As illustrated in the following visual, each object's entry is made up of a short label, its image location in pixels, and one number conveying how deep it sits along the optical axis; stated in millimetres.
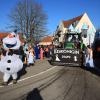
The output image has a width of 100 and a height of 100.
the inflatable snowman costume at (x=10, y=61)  4081
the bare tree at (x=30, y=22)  21048
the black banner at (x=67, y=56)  7312
